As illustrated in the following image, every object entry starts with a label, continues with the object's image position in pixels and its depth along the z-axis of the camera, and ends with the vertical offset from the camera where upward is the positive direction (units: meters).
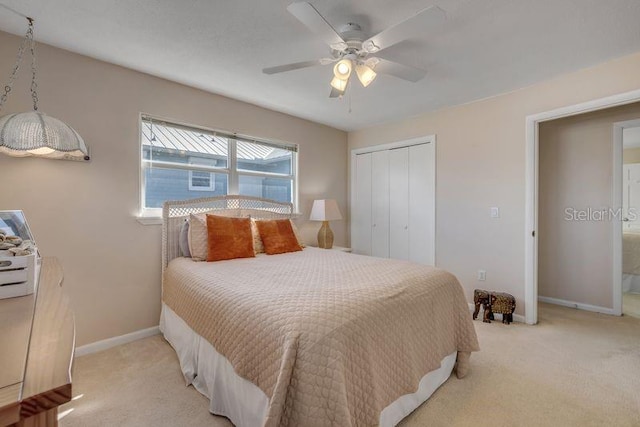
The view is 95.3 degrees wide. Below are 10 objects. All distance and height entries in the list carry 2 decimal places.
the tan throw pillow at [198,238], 2.60 -0.24
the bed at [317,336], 1.14 -0.62
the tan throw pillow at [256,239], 3.04 -0.28
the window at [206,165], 2.82 +0.53
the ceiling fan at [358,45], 1.50 +1.03
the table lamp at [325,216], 3.85 -0.05
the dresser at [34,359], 0.50 -0.31
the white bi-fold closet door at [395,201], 3.80 +0.17
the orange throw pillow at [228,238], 2.60 -0.24
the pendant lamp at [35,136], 1.76 +0.47
